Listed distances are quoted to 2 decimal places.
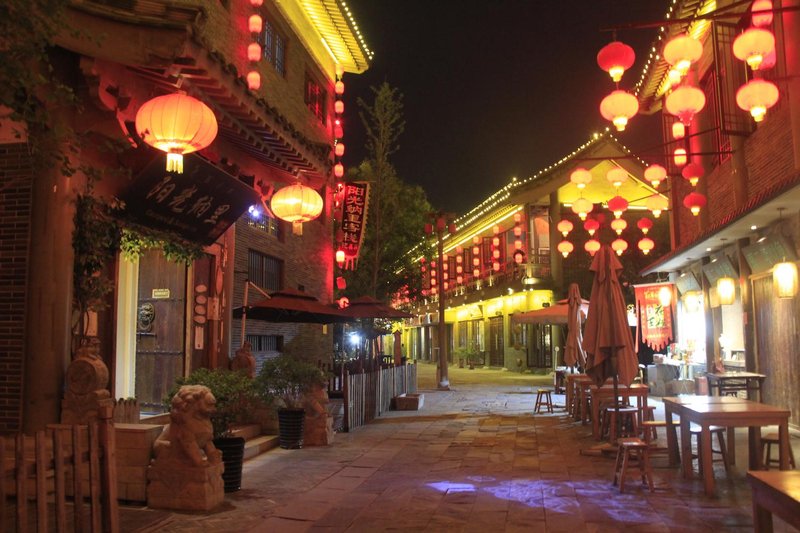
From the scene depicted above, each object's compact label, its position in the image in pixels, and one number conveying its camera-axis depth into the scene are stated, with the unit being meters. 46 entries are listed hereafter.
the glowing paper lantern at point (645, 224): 19.70
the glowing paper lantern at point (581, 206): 17.34
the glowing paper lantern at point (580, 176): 16.10
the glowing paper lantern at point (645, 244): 19.59
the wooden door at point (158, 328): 10.41
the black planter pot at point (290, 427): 9.91
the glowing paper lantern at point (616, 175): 15.77
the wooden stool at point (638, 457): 7.08
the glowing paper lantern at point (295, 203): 10.70
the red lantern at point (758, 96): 9.25
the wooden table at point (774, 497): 3.49
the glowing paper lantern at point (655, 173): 15.08
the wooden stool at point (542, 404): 14.44
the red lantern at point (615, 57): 10.06
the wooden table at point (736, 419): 6.74
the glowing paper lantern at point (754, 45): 8.96
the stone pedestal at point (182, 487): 6.37
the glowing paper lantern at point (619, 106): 10.89
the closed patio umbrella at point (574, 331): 13.86
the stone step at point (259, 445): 9.19
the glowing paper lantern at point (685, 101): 10.23
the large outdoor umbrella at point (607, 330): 8.88
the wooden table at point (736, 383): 11.23
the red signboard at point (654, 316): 19.12
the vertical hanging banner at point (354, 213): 18.89
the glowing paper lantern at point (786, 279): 10.57
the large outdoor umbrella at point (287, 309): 11.38
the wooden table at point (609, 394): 9.88
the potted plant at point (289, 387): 9.59
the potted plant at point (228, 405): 7.12
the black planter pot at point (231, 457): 7.09
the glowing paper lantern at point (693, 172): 13.62
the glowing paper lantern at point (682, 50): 9.92
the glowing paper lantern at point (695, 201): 13.72
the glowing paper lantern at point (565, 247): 23.58
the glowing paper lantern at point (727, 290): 13.73
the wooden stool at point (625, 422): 9.38
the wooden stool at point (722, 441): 8.03
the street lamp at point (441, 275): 21.45
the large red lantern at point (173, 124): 6.70
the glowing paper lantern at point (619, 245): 20.73
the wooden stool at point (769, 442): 7.30
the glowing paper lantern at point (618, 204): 17.25
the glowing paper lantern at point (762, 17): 9.07
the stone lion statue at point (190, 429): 6.39
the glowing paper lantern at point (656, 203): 16.38
